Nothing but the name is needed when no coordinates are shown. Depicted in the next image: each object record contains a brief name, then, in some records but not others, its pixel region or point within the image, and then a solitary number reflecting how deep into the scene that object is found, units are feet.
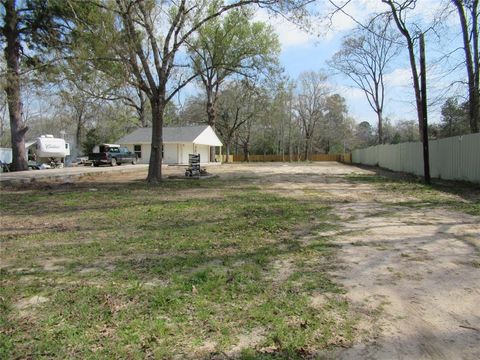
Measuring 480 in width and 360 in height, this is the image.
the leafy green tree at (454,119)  72.22
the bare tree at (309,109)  209.26
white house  134.31
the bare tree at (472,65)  54.24
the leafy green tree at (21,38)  61.98
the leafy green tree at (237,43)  86.37
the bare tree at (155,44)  49.29
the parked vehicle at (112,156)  109.50
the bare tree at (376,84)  139.54
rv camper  116.75
